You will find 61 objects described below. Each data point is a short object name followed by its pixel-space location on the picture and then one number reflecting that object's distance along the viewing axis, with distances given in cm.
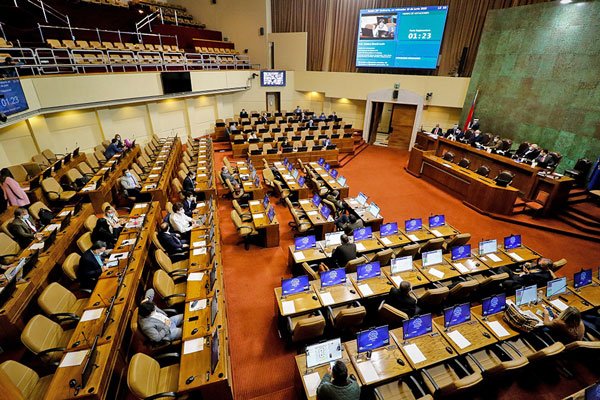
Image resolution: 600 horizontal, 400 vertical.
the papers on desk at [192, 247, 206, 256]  566
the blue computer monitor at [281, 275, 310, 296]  478
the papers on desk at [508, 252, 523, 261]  595
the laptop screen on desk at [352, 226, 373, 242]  646
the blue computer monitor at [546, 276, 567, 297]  495
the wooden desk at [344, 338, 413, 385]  356
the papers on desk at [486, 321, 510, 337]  423
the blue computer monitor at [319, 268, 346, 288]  492
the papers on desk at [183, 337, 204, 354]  373
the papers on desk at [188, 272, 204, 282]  496
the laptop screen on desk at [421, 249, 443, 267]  561
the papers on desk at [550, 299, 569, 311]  479
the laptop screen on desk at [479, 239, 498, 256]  602
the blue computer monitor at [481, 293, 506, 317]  452
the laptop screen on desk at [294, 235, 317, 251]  601
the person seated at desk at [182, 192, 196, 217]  740
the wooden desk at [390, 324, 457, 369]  375
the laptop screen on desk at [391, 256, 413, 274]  533
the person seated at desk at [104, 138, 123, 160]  1091
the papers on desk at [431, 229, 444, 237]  678
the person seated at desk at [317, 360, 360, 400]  294
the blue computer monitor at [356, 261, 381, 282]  511
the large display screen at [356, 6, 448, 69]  1450
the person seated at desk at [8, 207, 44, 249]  579
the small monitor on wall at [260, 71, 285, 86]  1880
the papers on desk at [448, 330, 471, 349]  402
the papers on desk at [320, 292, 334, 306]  464
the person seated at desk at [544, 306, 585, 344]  413
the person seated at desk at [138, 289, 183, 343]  381
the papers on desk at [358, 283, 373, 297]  484
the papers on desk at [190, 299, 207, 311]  436
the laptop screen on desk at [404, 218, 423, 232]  686
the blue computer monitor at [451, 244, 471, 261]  584
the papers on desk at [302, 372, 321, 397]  338
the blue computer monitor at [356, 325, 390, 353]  373
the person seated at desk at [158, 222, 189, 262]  591
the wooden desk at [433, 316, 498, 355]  399
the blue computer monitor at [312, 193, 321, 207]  808
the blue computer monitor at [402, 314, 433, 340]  400
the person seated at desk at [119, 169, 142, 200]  834
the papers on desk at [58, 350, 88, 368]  348
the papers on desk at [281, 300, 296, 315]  448
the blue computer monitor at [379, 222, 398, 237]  666
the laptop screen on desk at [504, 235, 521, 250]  625
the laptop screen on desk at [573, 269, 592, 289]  526
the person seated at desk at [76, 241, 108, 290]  496
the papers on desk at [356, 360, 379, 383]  353
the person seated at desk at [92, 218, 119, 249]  599
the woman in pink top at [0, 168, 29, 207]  673
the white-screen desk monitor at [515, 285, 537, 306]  470
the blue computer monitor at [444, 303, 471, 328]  421
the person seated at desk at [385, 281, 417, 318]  453
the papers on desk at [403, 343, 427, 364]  378
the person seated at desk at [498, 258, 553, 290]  535
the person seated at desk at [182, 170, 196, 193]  849
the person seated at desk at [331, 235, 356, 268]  556
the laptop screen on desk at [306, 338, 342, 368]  359
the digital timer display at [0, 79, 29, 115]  734
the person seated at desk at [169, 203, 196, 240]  640
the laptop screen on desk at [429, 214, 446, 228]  708
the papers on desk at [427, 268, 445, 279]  540
